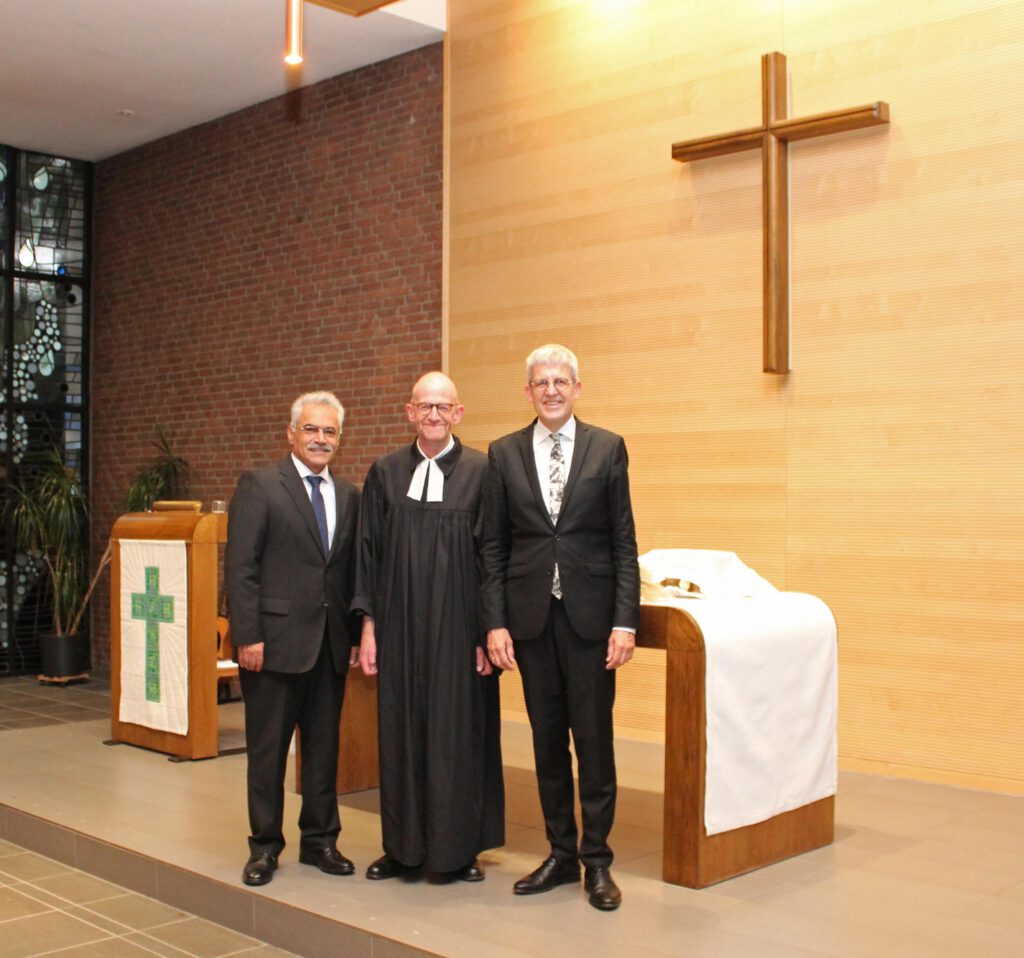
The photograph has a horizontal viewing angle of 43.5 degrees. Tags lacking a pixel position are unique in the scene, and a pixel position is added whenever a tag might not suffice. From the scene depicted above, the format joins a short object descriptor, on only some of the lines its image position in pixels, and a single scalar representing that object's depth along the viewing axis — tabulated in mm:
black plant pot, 8938
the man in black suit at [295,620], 4020
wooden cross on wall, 5699
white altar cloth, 3910
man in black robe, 3902
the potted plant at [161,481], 9109
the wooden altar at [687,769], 3840
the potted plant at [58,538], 9203
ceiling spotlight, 5184
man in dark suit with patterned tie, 3770
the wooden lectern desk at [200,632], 5875
